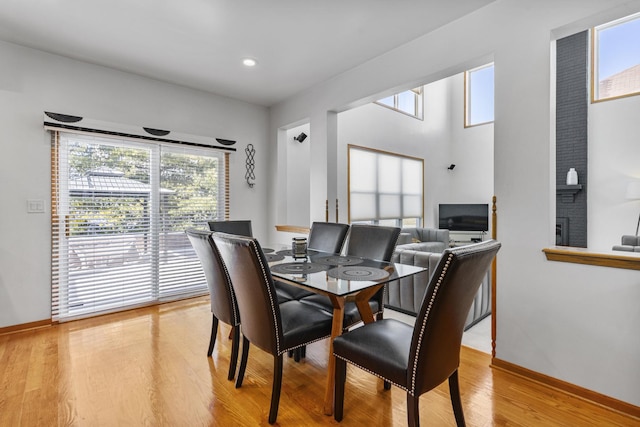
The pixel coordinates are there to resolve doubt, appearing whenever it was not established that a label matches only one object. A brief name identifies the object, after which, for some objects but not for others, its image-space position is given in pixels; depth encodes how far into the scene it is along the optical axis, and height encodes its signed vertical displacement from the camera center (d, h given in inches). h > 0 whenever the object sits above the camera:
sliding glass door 119.3 -2.8
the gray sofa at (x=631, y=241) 162.2 -14.8
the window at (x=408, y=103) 219.1 +82.1
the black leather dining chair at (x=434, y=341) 47.6 -23.4
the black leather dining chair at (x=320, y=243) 94.9 -11.3
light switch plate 112.3 +1.8
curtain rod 114.0 +32.2
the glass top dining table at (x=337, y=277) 65.2 -15.2
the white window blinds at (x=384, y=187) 193.6 +17.5
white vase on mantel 193.6 +22.6
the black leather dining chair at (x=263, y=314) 62.4 -22.3
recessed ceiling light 121.0 +59.8
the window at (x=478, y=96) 258.7 +101.3
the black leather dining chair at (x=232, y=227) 120.3 -6.2
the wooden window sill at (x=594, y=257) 65.9 -10.1
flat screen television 256.5 -3.2
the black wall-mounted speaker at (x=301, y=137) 181.0 +44.2
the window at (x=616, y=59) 177.2 +92.1
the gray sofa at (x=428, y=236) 198.4 -17.2
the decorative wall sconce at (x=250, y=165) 170.1 +25.9
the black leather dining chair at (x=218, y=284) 79.7 -20.0
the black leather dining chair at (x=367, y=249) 81.5 -12.1
